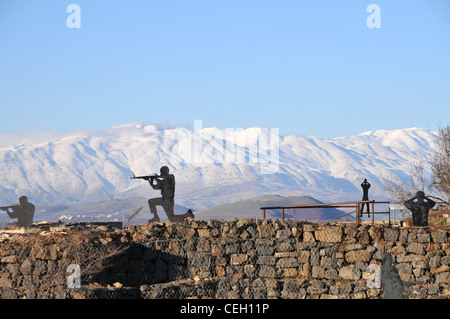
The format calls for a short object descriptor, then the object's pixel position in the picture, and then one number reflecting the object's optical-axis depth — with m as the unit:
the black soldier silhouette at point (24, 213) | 30.58
